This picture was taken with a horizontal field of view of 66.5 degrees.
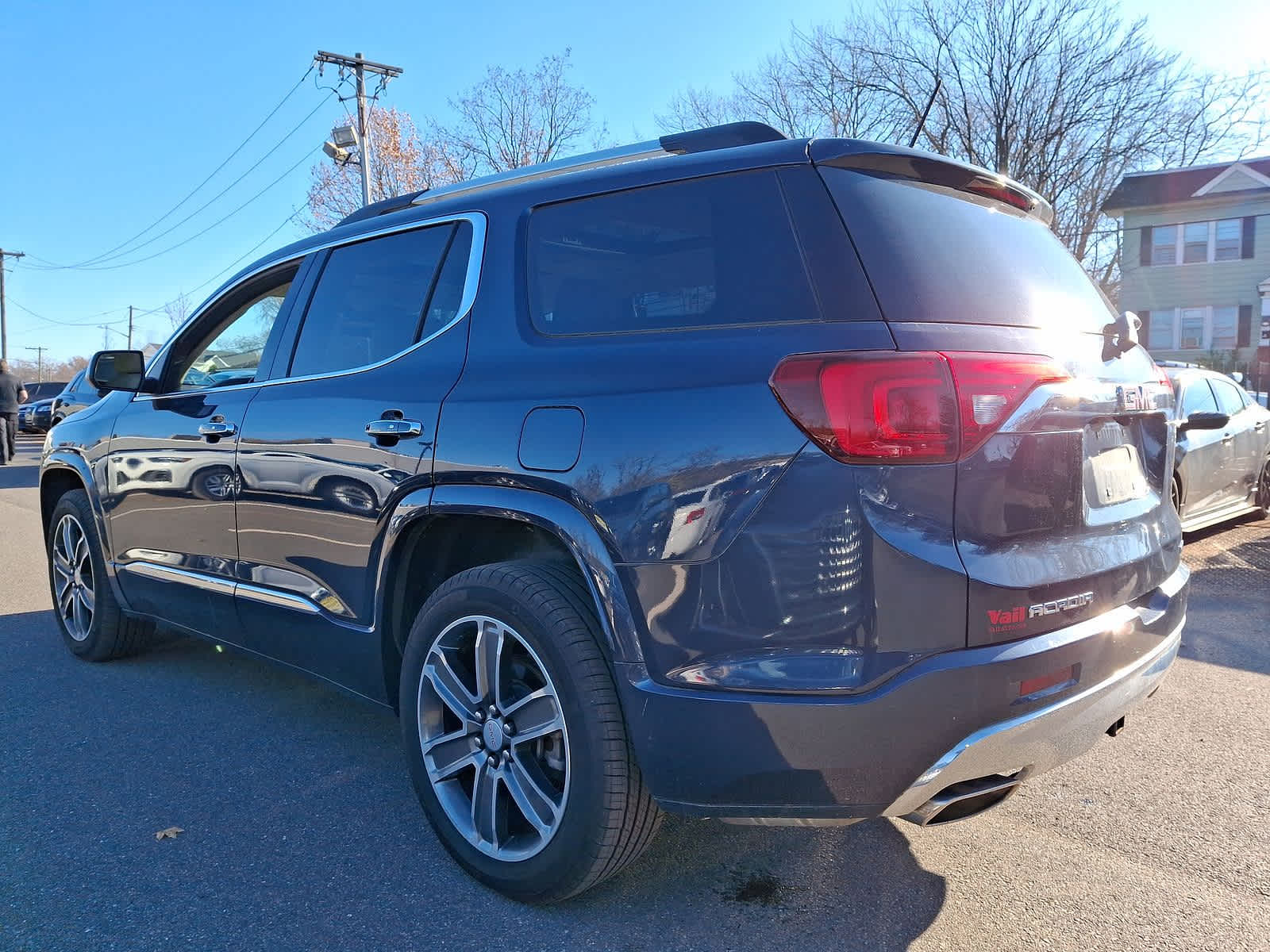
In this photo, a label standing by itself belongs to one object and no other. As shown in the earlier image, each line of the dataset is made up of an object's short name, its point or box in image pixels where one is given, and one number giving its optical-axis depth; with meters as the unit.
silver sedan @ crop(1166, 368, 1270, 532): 6.71
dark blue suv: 2.00
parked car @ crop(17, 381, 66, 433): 27.11
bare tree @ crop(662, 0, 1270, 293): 20.67
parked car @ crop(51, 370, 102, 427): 14.26
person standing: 18.39
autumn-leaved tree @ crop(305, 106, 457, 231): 28.45
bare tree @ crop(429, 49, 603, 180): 28.55
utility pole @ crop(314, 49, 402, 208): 23.75
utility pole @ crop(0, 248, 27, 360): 55.31
